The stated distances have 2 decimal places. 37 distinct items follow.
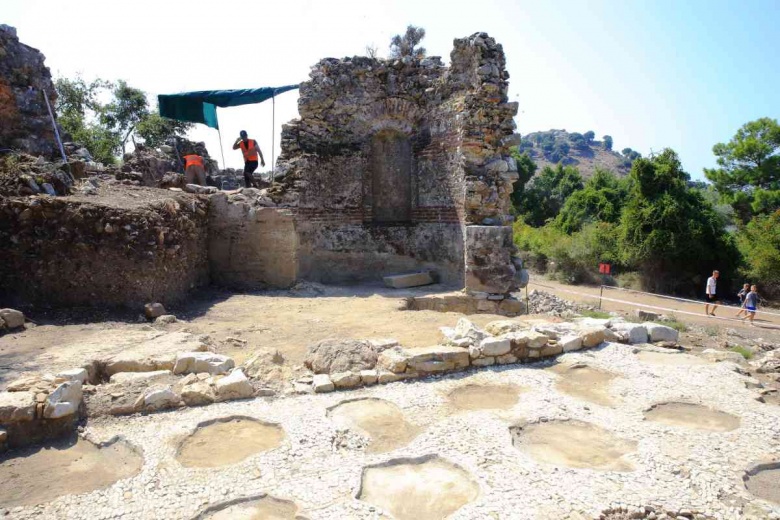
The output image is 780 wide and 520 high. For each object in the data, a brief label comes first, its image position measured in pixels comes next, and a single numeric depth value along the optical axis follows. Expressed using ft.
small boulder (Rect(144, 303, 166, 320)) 21.79
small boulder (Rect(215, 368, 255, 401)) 14.12
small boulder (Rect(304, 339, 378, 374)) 16.03
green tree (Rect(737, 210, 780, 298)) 57.62
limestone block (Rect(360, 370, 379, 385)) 15.48
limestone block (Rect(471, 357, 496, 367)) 17.10
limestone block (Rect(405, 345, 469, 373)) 16.14
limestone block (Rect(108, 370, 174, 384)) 14.42
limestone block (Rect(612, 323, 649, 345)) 20.25
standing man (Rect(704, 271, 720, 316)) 47.39
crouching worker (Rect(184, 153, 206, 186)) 37.14
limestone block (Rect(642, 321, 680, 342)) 20.47
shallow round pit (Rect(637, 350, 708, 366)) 18.16
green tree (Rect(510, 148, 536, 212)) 117.82
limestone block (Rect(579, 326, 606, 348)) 19.39
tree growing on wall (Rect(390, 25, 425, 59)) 115.96
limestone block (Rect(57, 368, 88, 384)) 13.33
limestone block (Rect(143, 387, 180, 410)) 13.41
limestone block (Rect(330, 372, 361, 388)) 15.14
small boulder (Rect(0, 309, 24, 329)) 18.37
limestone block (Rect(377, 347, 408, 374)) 15.90
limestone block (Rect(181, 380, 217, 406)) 13.79
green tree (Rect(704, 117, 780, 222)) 84.48
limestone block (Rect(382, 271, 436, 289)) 31.48
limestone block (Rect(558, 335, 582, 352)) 18.90
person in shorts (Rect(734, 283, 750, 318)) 44.96
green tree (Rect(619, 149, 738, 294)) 62.28
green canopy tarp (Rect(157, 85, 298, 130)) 37.45
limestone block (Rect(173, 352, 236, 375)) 15.34
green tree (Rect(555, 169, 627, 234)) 84.79
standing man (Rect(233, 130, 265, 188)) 36.22
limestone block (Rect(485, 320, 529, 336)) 19.40
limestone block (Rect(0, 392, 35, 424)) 11.39
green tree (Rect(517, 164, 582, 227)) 117.08
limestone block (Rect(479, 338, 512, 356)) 17.19
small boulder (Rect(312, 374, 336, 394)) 14.85
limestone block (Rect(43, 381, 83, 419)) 11.85
